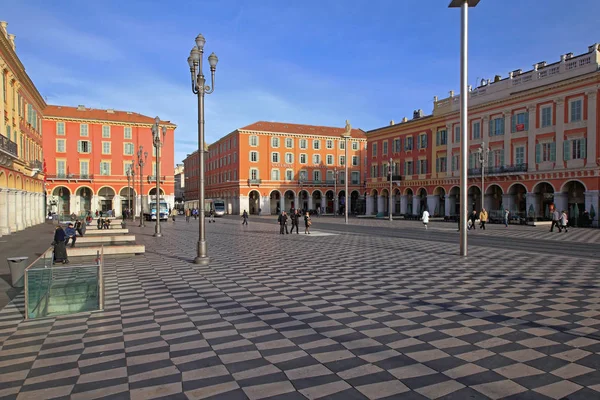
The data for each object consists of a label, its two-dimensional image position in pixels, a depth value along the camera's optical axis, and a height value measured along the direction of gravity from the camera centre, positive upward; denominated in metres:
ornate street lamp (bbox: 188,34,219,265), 13.36 +3.40
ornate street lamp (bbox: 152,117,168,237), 25.16 +3.41
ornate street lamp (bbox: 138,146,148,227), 34.50 +0.69
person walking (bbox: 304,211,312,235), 26.14 -1.44
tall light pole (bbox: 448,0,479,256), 14.50 +3.20
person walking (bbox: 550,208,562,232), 27.58 -1.55
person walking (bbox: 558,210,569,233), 27.20 -1.59
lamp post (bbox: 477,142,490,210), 36.73 +4.05
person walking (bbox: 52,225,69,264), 11.42 -1.39
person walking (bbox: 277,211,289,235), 26.66 -1.46
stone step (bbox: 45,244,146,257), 13.36 -1.81
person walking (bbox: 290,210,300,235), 26.97 -1.32
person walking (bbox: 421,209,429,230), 31.11 -1.50
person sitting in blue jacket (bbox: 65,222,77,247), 15.48 -1.34
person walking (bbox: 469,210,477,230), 30.93 -1.72
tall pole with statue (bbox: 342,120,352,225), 37.44 +5.85
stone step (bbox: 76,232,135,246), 17.25 -1.74
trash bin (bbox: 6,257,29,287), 10.11 -1.73
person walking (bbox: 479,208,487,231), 30.61 -1.55
